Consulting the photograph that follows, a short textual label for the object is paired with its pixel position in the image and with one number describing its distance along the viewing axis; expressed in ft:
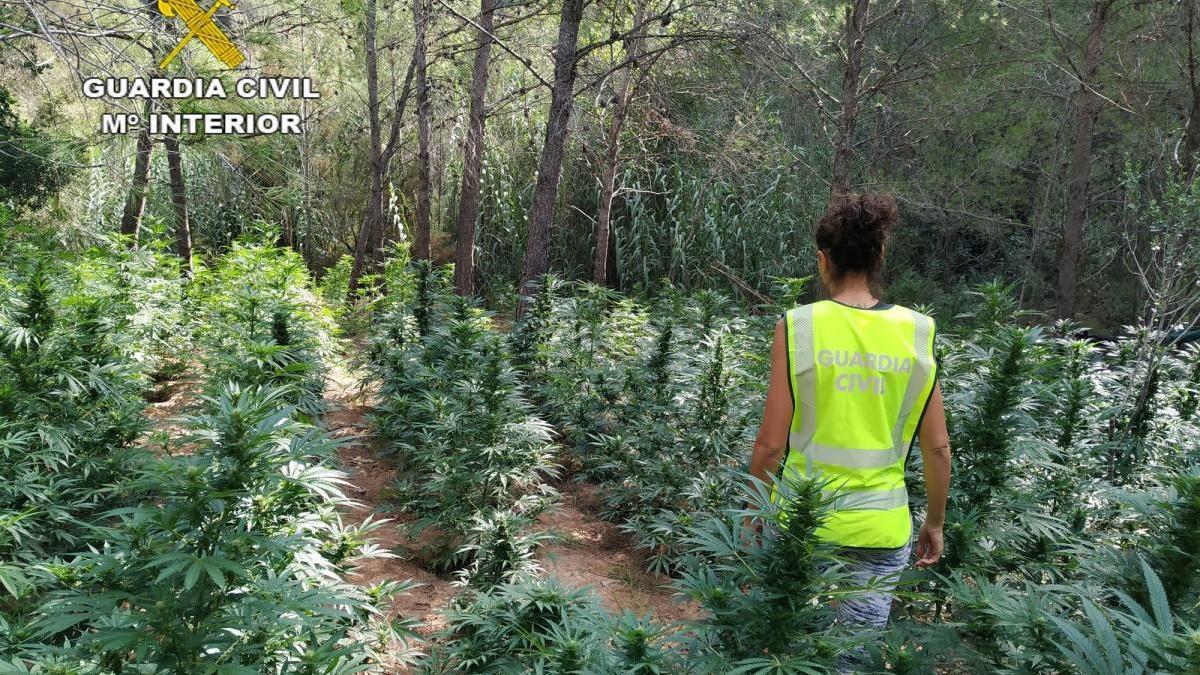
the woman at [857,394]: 6.09
